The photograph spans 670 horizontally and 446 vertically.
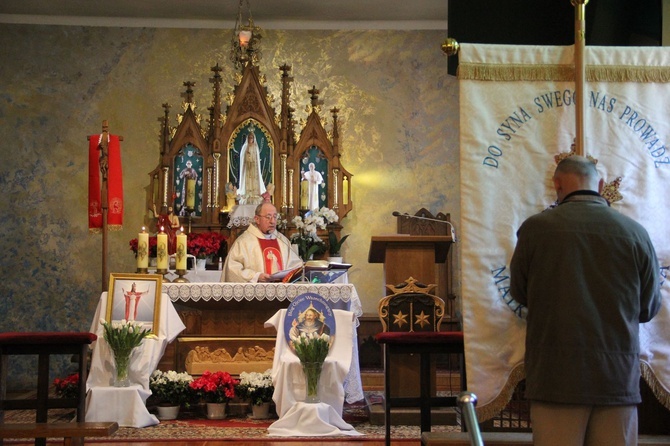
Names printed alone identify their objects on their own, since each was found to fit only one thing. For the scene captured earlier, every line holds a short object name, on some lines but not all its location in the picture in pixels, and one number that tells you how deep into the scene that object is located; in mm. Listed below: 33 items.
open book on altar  8031
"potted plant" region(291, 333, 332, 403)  6918
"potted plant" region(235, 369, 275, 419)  7441
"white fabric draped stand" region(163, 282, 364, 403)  7785
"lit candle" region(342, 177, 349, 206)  11175
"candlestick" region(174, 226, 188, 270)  8227
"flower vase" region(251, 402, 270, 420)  7535
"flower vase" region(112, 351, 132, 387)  7160
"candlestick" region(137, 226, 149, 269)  7973
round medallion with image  7266
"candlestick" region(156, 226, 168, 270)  8078
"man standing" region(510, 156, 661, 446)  3627
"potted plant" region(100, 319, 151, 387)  7156
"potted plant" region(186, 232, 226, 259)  9883
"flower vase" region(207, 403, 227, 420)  7559
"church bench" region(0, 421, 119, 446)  4578
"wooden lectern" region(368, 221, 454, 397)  7383
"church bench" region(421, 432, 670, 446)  4141
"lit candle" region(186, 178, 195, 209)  10930
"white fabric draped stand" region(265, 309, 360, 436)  6766
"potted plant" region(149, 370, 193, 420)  7547
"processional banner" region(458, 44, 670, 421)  4199
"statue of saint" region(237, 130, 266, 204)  10984
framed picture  7457
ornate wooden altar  10969
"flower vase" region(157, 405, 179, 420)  7551
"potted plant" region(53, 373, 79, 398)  7757
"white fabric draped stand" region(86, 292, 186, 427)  7098
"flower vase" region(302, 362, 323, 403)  6914
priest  8898
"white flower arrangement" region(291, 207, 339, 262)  9109
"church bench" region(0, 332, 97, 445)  5051
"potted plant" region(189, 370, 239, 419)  7492
